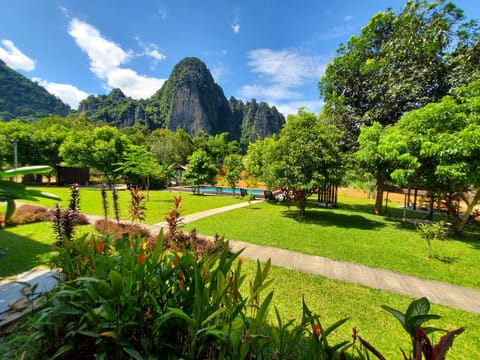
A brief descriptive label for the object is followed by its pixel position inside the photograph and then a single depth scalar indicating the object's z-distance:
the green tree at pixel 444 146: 6.35
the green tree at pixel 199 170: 19.22
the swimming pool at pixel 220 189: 23.76
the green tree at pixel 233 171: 18.48
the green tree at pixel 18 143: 20.24
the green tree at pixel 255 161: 16.55
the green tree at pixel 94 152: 21.05
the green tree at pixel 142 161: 15.72
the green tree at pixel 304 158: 8.98
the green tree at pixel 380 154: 7.46
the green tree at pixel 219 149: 49.19
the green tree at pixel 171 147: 37.25
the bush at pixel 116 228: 6.23
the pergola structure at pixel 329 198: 13.80
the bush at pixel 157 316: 1.20
